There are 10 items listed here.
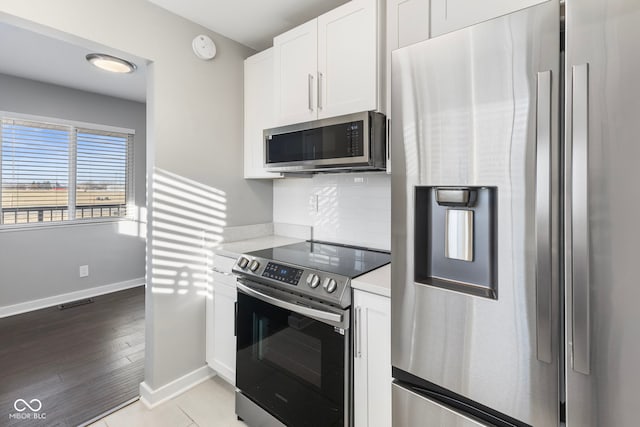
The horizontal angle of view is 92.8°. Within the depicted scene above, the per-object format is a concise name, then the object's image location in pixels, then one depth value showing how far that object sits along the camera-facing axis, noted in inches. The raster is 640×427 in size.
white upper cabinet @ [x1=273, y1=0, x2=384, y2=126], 62.6
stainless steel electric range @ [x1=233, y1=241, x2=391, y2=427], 54.1
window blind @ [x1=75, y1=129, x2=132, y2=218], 149.9
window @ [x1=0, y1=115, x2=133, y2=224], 129.8
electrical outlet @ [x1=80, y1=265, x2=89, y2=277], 147.2
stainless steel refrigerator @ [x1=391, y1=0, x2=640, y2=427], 27.9
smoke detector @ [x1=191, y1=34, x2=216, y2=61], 82.1
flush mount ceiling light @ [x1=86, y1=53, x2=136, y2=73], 102.7
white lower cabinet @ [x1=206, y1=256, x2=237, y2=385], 78.2
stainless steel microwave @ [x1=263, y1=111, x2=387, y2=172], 61.1
